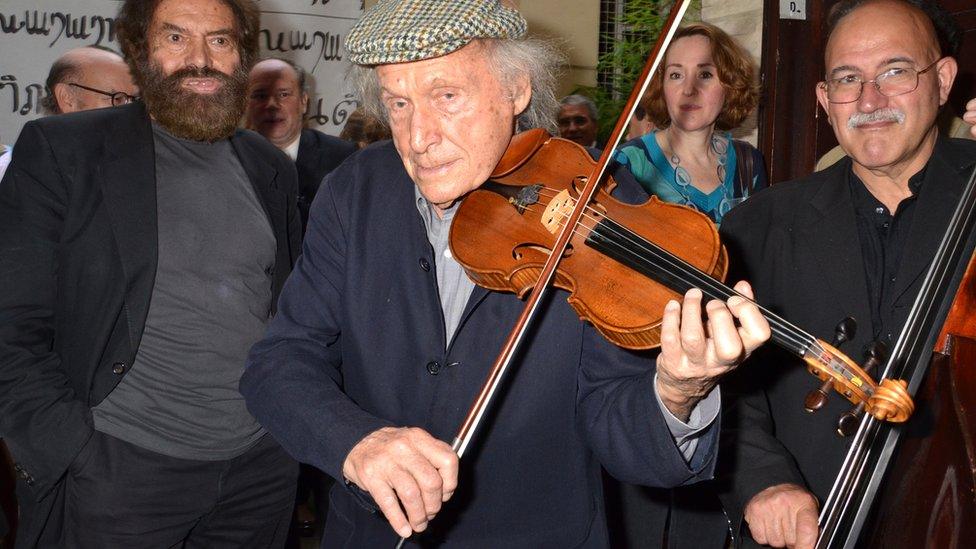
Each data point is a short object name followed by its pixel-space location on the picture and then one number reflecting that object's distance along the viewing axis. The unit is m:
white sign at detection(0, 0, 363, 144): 4.70
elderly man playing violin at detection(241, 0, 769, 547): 1.51
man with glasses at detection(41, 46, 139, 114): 3.69
